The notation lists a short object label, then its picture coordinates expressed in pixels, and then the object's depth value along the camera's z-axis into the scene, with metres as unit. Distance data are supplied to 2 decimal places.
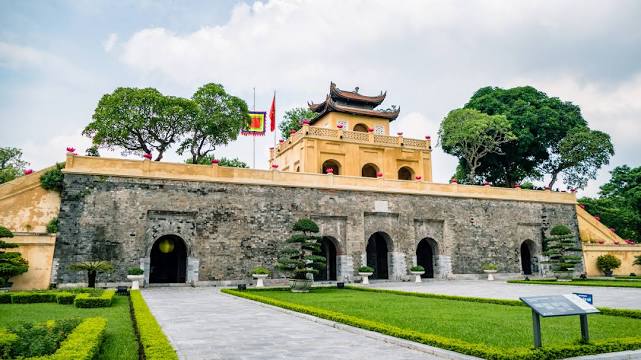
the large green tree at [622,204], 34.09
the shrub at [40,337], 5.43
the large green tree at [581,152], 34.41
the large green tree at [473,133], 32.06
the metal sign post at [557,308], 5.57
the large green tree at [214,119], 27.89
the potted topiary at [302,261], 17.36
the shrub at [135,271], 17.67
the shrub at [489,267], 25.03
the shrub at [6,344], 5.34
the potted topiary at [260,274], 19.50
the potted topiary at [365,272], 21.53
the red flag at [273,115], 31.42
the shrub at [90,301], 11.41
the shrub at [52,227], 20.27
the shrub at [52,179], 20.94
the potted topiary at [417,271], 22.84
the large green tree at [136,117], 25.48
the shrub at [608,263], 27.59
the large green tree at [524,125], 35.41
